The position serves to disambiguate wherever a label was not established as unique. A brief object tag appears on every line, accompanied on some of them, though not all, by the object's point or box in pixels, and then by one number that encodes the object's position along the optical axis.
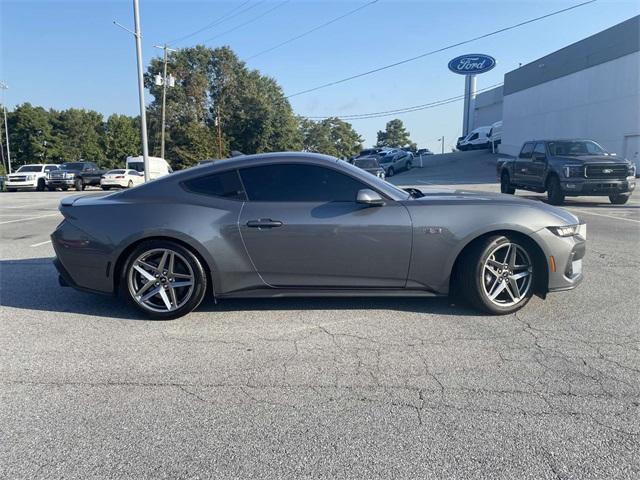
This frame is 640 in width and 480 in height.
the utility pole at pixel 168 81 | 30.28
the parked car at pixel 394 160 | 36.64
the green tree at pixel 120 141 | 72.94
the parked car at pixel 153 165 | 31.37
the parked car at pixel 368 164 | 24.21
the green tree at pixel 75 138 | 73.12
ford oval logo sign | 51.75
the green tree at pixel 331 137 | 88.00
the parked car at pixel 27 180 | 29.12
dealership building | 28.32
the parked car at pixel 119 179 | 28.64
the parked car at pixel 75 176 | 28.94
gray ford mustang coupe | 4.21
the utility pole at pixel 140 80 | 22.09
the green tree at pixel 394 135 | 105.00
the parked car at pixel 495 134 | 48.34
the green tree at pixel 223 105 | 57.62
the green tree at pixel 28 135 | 69.06
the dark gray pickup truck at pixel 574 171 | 12.84
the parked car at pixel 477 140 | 51.69
